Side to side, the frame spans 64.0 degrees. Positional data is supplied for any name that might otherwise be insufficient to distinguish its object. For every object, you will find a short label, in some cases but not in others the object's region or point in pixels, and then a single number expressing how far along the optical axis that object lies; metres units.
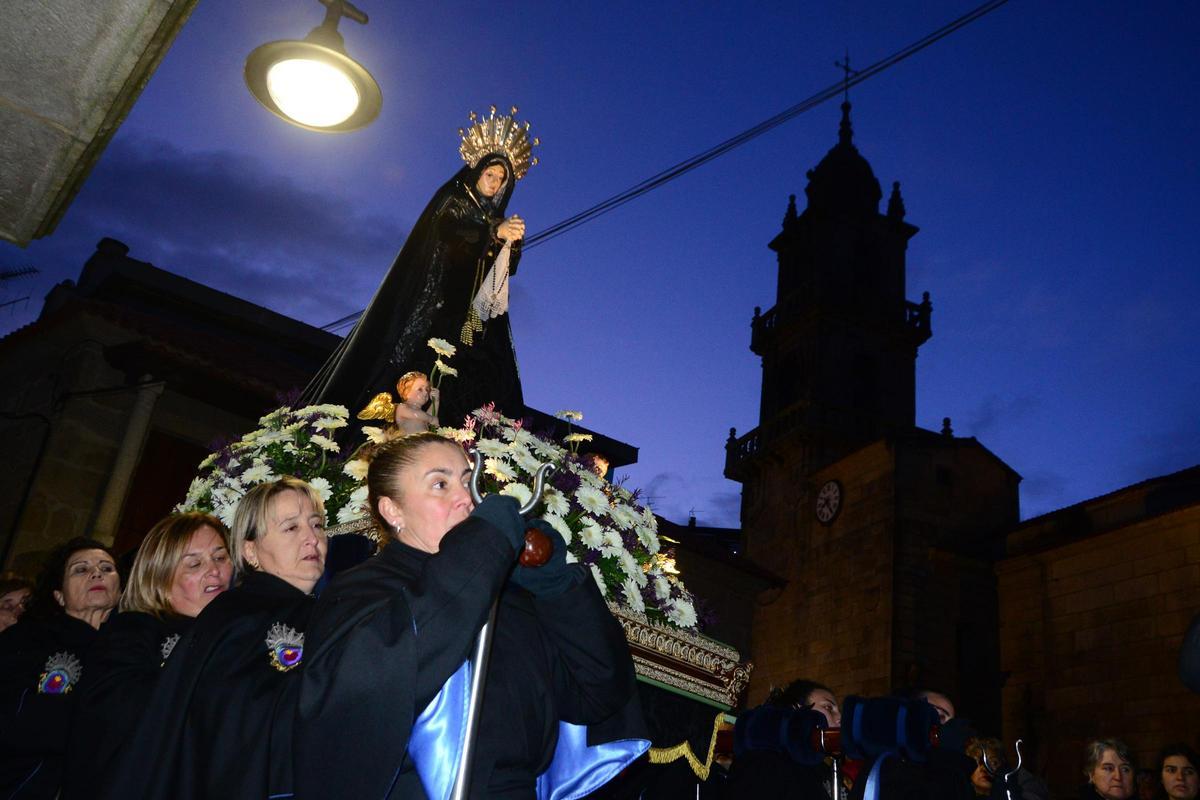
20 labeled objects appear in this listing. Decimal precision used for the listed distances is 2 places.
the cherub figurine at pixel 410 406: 4.64
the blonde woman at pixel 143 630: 2.82
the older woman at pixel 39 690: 3.47
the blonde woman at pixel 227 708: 2.30
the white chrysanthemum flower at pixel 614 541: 3.66
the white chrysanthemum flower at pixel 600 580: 3.57
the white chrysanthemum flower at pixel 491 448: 3.71
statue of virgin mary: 5.23
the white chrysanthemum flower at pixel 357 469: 3.85
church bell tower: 31.39
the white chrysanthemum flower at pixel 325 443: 4.17
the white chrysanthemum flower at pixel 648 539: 3.91
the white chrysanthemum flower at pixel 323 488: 3.90
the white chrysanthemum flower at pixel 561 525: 3.53
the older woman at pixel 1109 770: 6.30
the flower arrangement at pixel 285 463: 3.99
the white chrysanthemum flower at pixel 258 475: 4.13
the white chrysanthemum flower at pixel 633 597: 3.54
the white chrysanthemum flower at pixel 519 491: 3.53
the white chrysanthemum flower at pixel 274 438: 4.27
